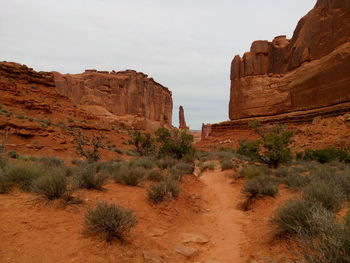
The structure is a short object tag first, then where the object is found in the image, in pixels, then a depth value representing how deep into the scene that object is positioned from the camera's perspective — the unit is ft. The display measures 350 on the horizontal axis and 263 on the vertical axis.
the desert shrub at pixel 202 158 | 66.15
